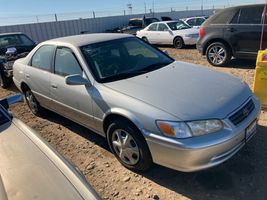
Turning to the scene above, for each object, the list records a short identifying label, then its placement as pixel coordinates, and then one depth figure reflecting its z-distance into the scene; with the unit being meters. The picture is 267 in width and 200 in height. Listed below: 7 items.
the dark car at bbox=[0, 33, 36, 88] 5.73
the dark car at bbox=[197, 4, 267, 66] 5.48
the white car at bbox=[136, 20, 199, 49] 9.31
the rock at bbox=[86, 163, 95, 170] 2.73
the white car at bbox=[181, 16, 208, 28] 12.88
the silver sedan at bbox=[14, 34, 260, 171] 2.05
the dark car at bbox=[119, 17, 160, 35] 14.29
